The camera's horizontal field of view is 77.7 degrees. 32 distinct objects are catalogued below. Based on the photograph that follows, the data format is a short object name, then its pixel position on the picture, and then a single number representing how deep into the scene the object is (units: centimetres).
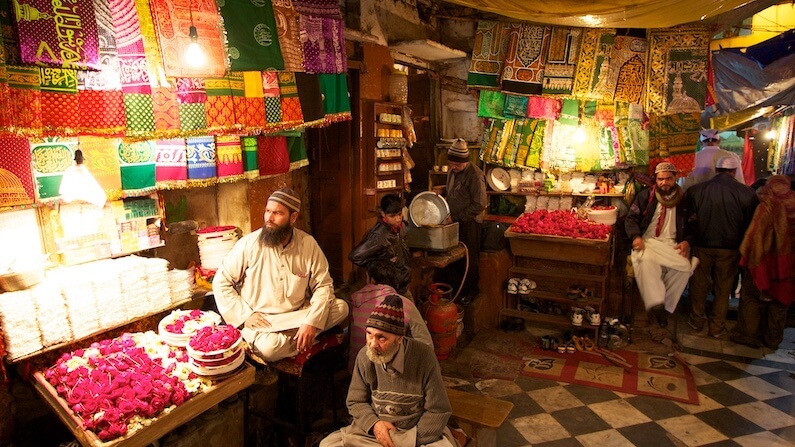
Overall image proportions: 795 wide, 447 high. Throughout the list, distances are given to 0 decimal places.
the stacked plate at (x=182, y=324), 353
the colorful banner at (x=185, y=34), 349
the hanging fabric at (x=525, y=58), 780
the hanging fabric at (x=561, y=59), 767
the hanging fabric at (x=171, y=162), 392
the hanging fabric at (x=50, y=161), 322
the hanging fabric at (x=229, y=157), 433
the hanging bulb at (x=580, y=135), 788
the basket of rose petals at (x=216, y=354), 320
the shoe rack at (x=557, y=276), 654
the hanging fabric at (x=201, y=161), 410
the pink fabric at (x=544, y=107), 796
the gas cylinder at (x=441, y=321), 572
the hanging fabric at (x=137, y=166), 370
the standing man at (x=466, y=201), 672
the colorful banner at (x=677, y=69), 727
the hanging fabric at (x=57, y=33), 283
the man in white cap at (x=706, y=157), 745
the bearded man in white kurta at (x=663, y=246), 609
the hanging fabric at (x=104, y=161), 347
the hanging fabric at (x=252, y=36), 393
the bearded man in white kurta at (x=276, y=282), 371
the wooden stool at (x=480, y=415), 351
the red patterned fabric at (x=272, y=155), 477
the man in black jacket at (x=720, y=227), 643
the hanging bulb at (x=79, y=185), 329
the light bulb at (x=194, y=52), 360
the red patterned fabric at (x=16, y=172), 300
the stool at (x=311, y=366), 360
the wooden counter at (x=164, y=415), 268
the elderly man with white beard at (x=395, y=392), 309
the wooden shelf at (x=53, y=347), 298
